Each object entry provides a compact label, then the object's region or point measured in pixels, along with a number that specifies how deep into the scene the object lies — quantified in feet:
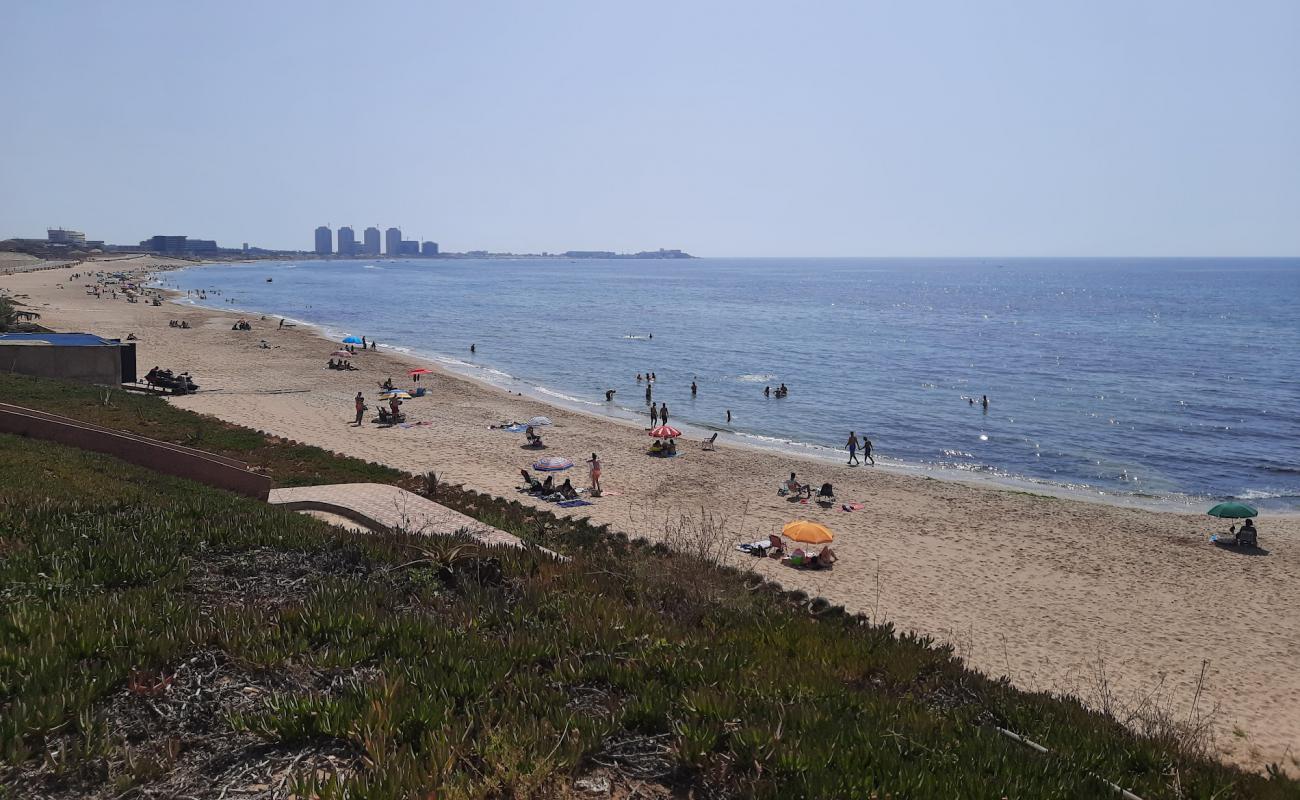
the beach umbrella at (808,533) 64.75
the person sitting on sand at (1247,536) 73.72
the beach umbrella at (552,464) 87.41
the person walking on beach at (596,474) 82.89
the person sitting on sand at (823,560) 63.57
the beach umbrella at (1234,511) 74.84
